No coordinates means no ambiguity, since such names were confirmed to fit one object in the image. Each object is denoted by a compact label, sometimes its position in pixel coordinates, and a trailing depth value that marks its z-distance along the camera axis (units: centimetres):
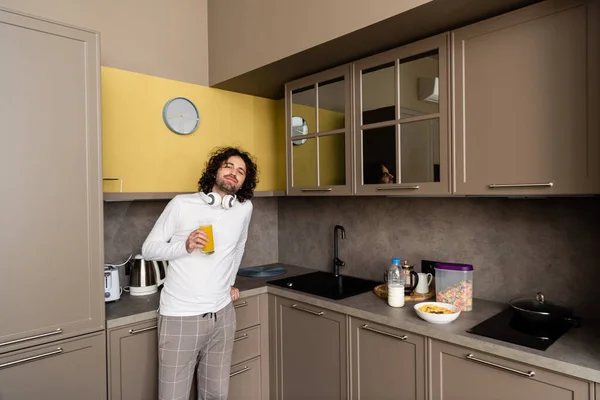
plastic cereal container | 192
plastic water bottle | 200
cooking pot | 161
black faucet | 274
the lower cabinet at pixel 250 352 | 241
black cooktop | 150
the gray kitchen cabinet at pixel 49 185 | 161
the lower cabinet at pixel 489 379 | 136
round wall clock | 241
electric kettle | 234
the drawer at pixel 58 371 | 163
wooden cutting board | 210
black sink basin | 229
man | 184
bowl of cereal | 172
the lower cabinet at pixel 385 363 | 177
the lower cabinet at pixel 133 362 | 192
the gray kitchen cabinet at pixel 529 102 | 142
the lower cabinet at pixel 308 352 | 211
